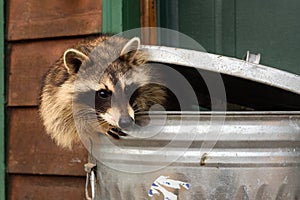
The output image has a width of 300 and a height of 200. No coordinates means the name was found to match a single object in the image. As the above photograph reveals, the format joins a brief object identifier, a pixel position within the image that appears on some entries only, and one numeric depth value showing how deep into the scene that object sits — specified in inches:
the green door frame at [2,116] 109.2
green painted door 104.9
